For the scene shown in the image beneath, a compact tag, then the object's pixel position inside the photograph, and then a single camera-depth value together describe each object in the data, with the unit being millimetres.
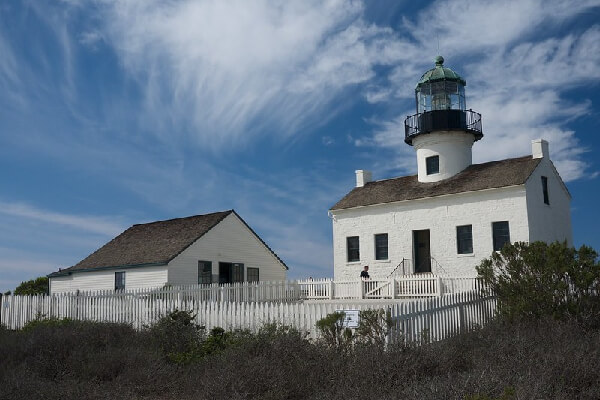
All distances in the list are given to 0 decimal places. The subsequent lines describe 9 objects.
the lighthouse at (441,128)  27125
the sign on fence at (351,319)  10870
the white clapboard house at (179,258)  26422
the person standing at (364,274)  24519
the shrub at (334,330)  10211
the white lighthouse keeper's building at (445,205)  23516
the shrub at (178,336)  10891
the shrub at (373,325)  9961
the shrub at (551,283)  12367
